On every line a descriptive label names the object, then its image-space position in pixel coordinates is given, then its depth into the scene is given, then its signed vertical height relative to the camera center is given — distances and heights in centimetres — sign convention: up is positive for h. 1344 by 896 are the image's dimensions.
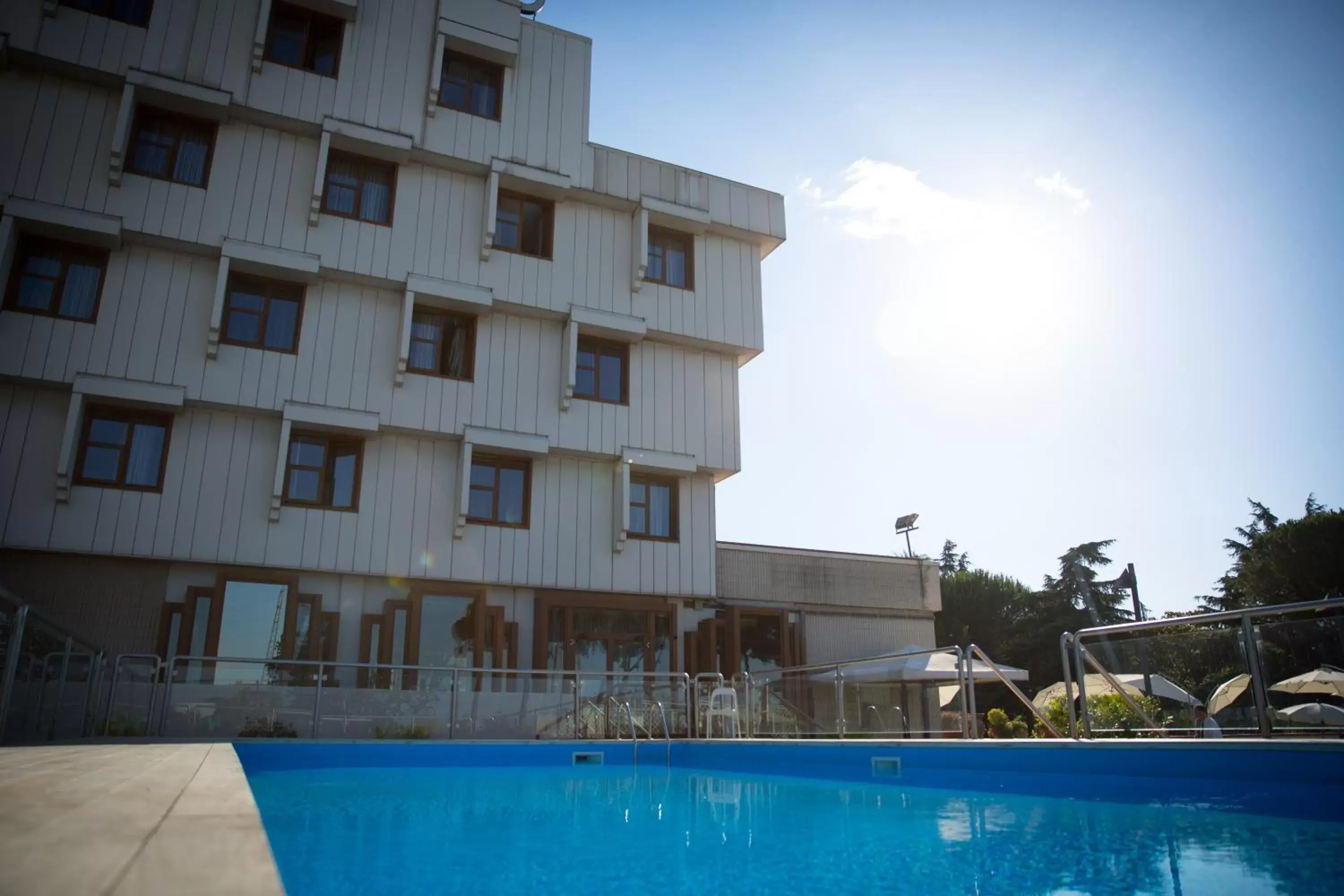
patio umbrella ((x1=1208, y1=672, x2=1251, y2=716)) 695 +9
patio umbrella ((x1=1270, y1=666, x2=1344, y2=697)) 621 +15
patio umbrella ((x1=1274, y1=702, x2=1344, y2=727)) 617 -7
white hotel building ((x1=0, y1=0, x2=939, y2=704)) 1457 +632
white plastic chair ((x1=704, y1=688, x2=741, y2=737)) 1366 -3
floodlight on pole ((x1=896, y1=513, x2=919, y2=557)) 2873 +562
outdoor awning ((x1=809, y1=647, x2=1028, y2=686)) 1159 +45
